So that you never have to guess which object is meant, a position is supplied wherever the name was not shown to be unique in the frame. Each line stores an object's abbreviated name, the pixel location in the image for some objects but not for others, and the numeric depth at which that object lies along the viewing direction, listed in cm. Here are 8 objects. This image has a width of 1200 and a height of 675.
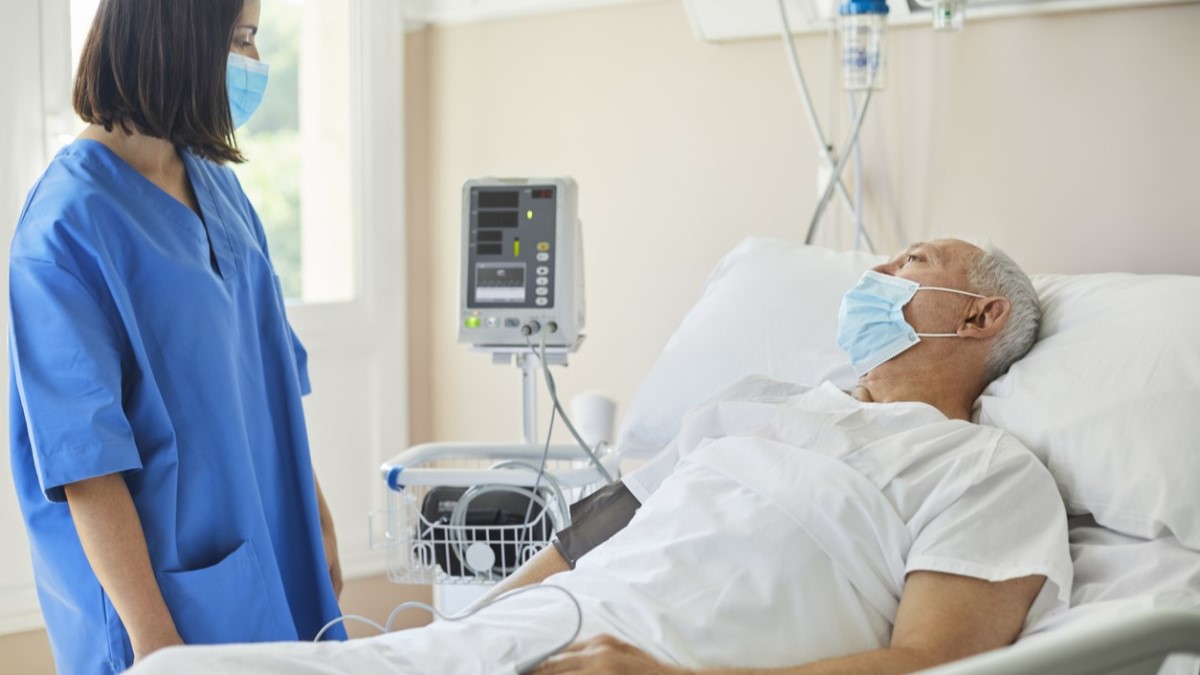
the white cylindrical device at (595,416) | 231
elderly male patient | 130
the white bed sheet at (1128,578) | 131
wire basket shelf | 193
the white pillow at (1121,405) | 142
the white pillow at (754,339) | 188
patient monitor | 215
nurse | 151
